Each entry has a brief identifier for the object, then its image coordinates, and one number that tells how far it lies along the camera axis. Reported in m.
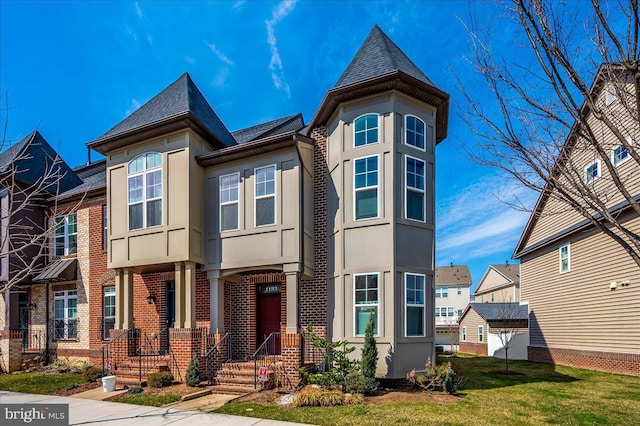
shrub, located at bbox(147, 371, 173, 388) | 11.66
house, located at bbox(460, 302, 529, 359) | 24.36
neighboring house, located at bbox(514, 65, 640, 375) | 13.91
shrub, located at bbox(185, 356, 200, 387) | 11.49
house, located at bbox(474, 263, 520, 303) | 42.47
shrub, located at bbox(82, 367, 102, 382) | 12.91
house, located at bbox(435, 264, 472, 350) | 53.72
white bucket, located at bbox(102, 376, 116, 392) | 11.73
